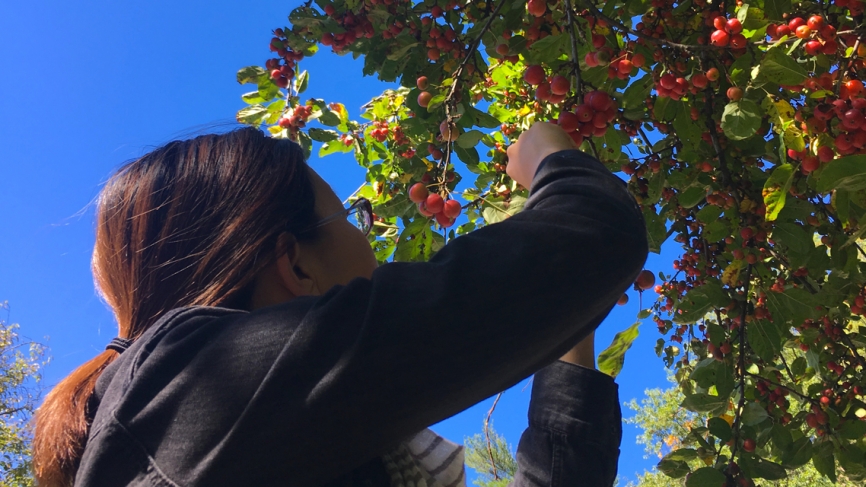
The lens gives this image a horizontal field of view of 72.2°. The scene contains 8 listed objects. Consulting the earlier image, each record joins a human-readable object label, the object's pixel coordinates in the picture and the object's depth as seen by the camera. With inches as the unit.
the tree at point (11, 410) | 388.5
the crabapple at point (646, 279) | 78.2
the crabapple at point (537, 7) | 68.5
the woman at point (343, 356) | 25.7
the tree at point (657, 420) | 435.8
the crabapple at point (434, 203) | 58.8
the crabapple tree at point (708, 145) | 65.5
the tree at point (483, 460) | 328.8
